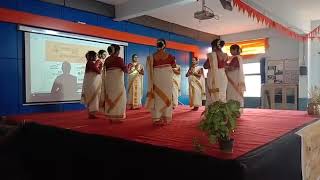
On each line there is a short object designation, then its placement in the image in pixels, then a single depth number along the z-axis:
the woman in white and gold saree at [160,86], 3.43
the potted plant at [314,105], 4.39
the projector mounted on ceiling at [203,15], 4.48
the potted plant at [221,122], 2.03
